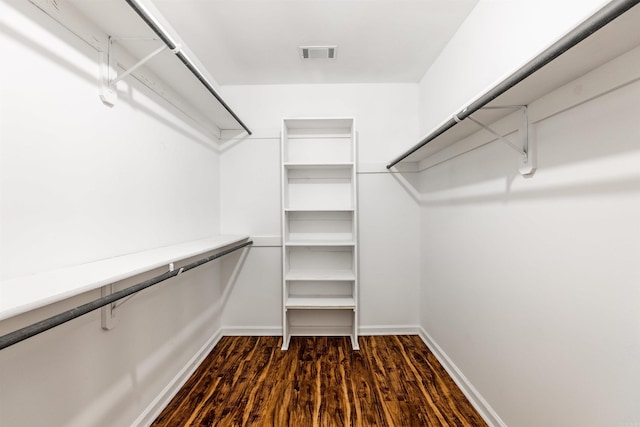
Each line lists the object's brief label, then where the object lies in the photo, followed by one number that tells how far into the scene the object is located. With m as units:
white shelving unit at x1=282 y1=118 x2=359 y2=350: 2.68
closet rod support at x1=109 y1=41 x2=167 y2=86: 1.24
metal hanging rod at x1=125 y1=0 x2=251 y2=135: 0.97
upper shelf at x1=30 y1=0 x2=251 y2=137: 1.11
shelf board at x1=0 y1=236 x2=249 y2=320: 0.69
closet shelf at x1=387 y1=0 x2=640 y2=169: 0.63
